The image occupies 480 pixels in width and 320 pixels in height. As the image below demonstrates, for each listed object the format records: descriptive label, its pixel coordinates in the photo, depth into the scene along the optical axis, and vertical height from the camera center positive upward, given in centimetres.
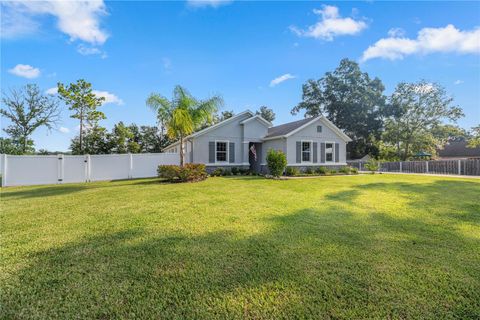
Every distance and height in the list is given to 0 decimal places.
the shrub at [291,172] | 1529 -75
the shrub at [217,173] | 1519 -78
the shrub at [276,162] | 1308 -7
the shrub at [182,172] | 1176 -58
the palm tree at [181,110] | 1227 +285
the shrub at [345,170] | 1764 -75
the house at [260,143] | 1583 +131
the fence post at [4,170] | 1179 -38
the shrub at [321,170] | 1655 -69
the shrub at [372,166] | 1906 -49
